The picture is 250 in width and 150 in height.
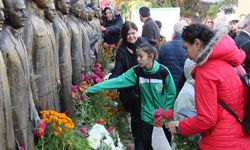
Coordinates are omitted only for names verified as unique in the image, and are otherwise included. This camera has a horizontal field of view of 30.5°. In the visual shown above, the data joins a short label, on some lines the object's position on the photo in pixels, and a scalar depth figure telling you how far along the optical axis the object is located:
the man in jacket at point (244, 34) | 5.73
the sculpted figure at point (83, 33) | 6.40
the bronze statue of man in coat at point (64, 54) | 5.08
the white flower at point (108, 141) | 4.89
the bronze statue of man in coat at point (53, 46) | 4.43
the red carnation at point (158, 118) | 3.76
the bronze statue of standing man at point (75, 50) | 5.85
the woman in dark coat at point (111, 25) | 10.35
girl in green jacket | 5.24
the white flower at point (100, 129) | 5.05
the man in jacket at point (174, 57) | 6.25
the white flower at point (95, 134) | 4.88
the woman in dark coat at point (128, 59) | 6.08
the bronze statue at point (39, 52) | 4.07
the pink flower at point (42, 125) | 3.72
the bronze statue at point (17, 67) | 3.32
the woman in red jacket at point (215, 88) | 3.15
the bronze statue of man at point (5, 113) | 3.06
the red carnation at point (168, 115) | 3.72
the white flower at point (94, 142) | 4.71
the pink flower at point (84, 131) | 4.75
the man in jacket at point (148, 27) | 9.16
